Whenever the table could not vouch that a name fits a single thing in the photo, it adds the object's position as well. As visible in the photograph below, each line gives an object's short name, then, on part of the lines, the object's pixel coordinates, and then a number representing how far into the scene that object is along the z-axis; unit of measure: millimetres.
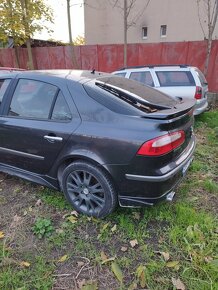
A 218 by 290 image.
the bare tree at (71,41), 11086
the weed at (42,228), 2559
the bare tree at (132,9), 14620
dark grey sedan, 2285
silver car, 5836
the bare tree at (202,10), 12102
